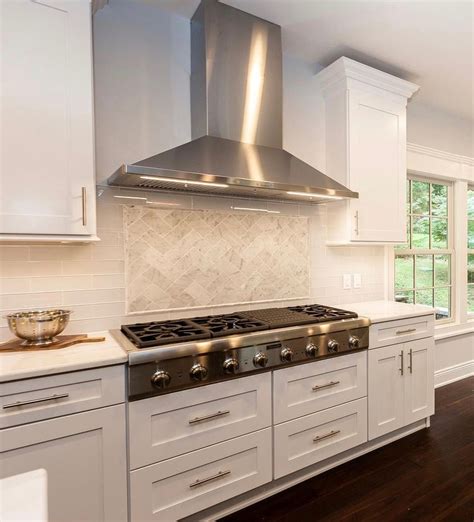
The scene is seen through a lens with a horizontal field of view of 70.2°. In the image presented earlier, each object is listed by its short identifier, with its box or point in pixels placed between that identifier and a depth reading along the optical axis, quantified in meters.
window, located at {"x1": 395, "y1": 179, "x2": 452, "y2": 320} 3.40
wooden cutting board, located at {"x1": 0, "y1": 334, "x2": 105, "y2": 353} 1.54
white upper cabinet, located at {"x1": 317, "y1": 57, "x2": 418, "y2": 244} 2.54
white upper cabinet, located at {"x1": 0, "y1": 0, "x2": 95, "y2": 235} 1.47
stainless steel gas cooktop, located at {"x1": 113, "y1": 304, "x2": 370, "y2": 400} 1.52
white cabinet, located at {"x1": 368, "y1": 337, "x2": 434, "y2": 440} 2.27
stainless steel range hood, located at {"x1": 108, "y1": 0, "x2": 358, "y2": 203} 1.85
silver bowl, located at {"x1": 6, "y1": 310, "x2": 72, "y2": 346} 1.56
